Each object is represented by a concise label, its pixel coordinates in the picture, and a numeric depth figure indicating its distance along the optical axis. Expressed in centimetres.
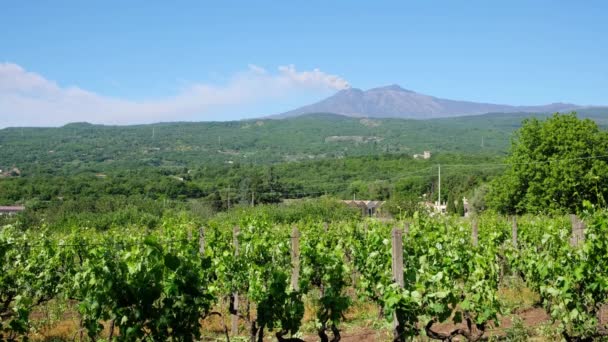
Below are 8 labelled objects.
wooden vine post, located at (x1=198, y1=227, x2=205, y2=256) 1010
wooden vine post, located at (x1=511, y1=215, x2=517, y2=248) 1445
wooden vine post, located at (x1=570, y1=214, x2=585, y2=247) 1048
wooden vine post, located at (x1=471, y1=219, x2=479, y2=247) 1281
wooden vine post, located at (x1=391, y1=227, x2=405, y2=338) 632
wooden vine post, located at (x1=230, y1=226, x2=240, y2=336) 892
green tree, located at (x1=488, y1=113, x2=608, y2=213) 2808
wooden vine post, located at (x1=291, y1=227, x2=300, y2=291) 824
